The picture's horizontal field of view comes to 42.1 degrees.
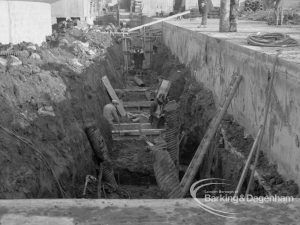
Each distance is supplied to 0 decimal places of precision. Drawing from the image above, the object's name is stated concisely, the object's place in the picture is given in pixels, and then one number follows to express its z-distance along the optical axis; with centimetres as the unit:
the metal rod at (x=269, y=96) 532
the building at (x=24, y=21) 1144
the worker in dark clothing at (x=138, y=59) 2184
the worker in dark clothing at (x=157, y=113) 1112
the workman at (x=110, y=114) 1083
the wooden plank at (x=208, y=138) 615
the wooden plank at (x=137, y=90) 1586
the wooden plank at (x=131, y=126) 1100
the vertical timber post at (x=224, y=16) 1196
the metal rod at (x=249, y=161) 490
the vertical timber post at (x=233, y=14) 1151
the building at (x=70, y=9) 2545
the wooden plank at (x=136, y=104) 1410
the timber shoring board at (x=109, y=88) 1320
